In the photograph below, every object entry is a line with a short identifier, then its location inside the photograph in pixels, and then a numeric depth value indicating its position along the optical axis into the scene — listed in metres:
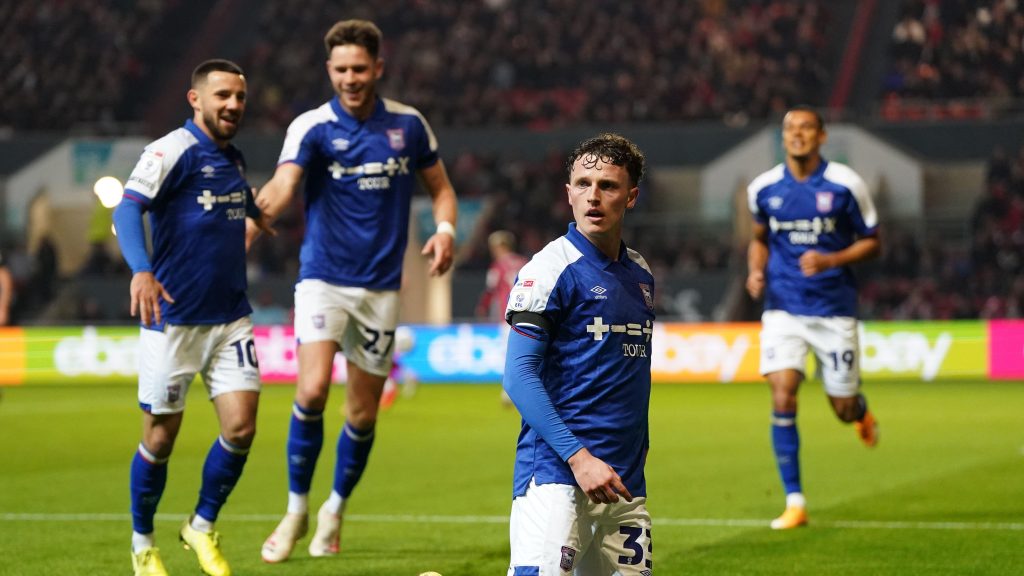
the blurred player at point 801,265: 16.70
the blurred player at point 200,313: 12.77
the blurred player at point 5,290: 32.87
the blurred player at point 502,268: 36.91
